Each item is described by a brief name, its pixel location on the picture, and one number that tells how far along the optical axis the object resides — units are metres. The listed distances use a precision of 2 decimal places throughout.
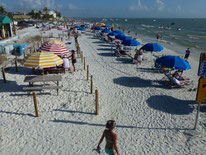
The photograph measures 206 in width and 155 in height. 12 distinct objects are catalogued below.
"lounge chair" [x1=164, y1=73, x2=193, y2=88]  9.02
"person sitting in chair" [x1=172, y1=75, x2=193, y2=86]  9.02
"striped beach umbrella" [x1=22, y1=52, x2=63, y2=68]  7.44
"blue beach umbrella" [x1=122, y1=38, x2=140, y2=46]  14.35
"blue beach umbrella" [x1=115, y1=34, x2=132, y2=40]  18.02
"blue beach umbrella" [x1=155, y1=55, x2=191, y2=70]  8.37
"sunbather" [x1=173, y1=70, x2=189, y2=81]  9.61
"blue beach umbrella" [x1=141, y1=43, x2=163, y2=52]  12.03
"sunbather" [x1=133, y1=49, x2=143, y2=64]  13.24
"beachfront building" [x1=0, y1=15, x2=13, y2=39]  18.72
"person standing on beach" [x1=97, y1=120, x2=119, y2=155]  3.30
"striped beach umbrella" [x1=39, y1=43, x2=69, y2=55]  10.28
